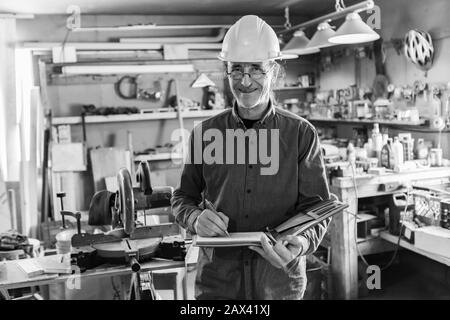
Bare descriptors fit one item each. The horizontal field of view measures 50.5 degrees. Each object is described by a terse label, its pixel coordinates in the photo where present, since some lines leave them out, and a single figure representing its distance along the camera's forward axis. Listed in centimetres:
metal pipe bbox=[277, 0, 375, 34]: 296
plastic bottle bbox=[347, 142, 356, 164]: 300
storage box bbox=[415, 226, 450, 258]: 238
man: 130
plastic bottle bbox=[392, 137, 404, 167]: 297
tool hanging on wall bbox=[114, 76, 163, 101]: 447
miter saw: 200
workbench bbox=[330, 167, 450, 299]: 286
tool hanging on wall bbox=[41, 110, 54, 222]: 423
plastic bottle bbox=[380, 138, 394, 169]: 301
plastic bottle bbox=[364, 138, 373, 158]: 323
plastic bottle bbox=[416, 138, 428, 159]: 314
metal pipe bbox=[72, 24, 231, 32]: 433
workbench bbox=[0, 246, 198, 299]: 198
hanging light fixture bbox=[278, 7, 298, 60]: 422
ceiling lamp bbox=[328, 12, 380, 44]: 266
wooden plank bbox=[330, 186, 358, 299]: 287
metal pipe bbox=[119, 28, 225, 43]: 446
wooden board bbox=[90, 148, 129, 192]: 432
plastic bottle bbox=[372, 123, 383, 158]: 317
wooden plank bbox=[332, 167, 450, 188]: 282
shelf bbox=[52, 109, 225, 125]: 428
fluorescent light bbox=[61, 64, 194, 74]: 428
